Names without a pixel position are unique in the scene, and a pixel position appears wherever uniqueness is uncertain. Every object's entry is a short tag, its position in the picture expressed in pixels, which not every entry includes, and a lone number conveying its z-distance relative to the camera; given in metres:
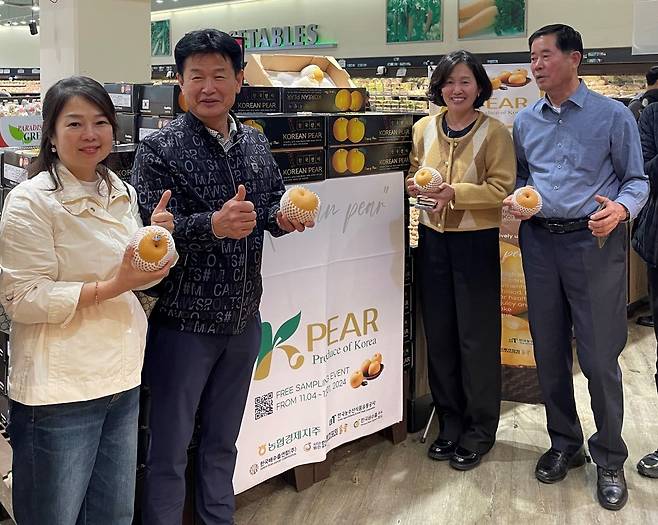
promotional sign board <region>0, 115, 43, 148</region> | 4.29
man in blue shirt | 2.78
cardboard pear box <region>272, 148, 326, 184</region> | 2.69
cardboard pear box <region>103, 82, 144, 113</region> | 2.62
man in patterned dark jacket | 1.97
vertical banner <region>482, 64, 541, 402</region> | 3.74
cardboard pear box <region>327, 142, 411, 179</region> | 2.88
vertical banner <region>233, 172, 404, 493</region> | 2.74
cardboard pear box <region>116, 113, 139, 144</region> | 2.64
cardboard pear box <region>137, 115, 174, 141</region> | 2.51
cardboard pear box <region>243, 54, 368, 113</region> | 2.95
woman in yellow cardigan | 2.90
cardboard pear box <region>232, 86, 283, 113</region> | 2.78
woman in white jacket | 1.60
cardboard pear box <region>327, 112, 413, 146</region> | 2.89
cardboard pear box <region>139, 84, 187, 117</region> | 2.46
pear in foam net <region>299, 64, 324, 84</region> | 3.23
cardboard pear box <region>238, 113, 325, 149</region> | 2.61
